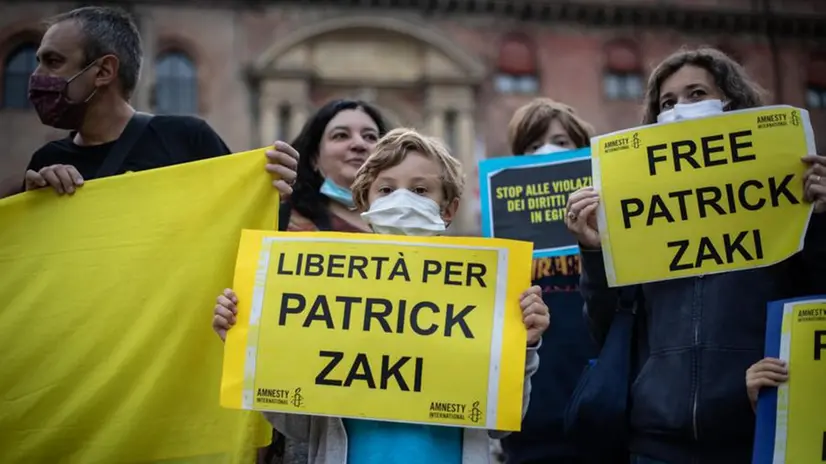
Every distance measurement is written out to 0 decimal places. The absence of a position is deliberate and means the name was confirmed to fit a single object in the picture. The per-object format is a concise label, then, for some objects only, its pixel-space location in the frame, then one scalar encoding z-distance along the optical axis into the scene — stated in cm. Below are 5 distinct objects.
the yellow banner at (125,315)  293
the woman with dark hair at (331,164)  376
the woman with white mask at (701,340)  270
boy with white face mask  256
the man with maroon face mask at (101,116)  321
